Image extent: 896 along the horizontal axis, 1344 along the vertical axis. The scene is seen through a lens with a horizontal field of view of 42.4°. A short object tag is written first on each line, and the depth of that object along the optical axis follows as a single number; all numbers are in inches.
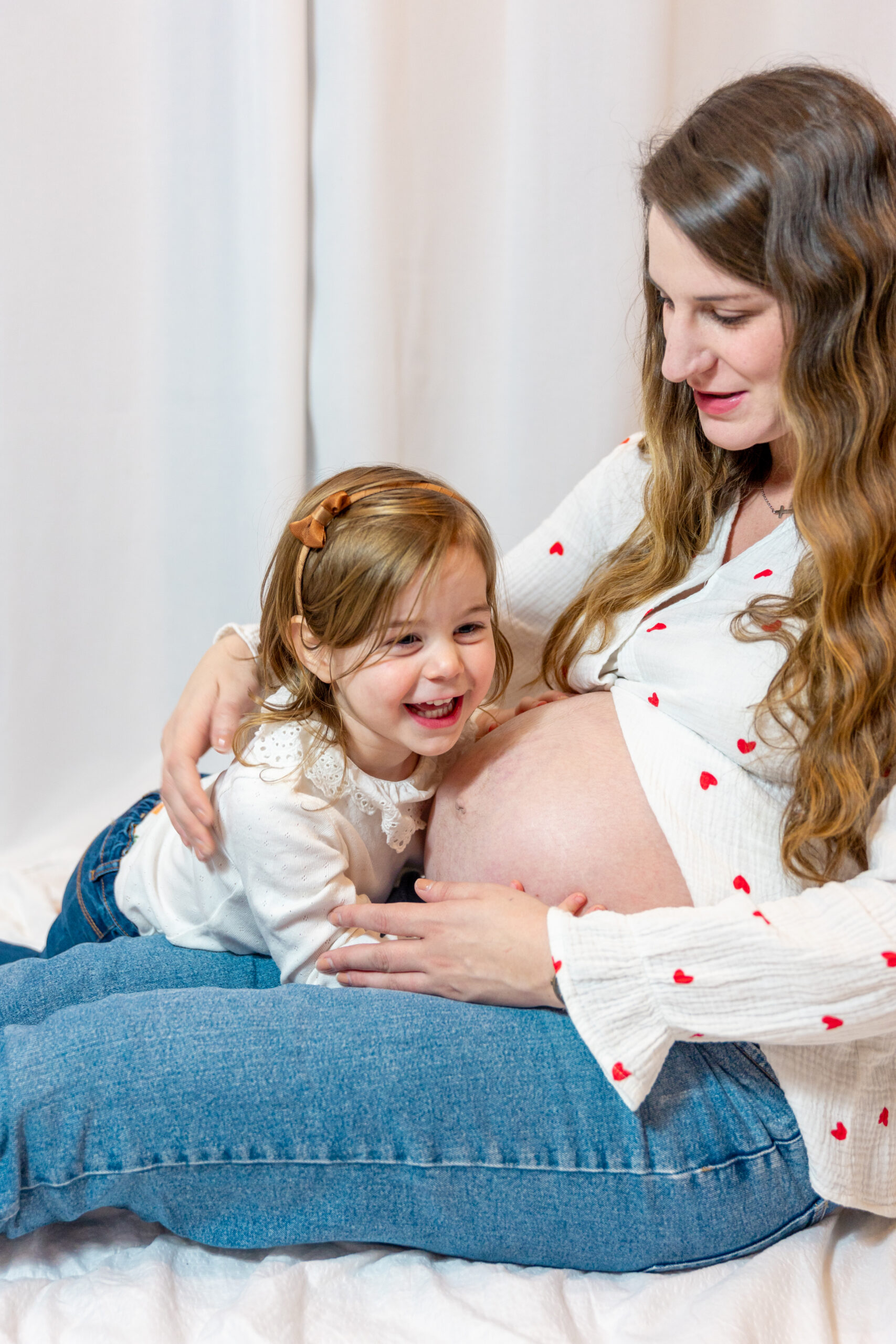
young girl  44.0
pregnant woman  37.8
